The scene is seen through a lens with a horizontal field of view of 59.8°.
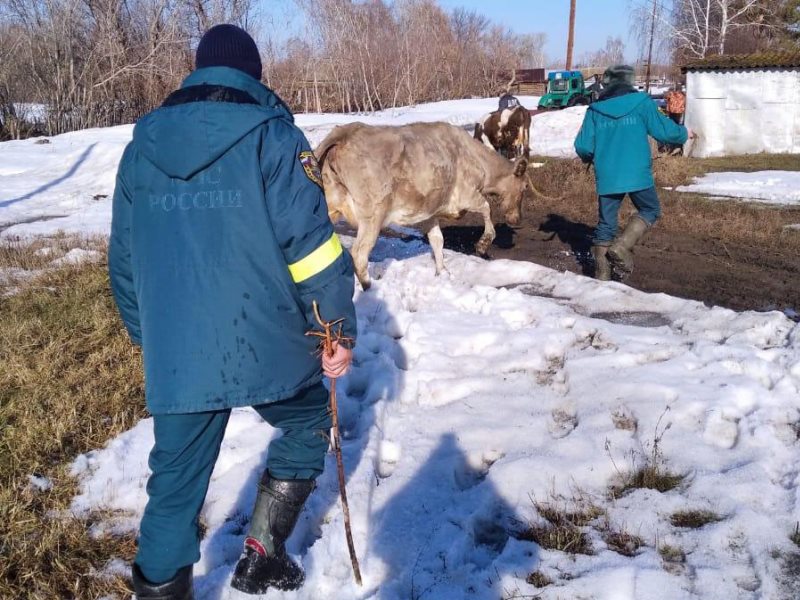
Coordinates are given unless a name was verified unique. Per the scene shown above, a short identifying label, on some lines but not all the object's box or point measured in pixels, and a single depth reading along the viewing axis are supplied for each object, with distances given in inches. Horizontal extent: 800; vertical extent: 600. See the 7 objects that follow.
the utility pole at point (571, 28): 1539.1
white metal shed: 800.9
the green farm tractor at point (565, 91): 1502.2
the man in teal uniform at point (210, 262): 89.0
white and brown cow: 561.9
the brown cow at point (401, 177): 262.2
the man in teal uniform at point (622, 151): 254.1
